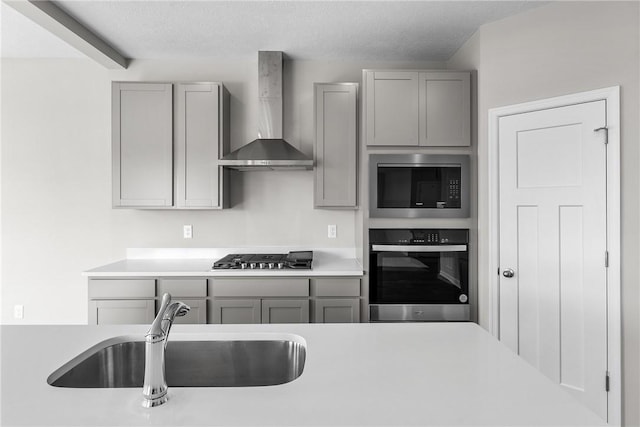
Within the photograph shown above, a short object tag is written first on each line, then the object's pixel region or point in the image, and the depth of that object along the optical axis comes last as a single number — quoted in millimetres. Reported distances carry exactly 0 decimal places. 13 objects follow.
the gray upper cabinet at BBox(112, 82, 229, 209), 3012
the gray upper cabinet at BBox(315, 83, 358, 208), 3002
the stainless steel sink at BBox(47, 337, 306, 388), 1340
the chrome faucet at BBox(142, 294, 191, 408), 917
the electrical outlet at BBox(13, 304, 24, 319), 3340
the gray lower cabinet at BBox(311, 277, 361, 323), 2797
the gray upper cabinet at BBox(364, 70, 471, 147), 2807
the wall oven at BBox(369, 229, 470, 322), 2797
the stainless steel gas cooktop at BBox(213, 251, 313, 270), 2832
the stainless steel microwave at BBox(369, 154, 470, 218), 2795
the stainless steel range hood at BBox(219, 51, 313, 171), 3087
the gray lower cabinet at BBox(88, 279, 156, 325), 2775
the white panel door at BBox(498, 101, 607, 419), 2205
